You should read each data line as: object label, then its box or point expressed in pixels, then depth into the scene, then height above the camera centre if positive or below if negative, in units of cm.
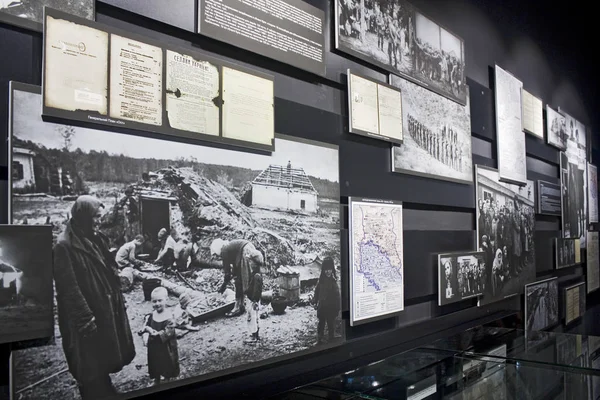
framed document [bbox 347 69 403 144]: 236 +54
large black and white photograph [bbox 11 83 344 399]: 132 -10
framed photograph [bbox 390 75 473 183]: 275 +49
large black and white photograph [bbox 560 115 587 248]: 519 +39
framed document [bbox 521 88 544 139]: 434 +91
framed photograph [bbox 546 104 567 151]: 485 +88
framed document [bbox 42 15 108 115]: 133 +42
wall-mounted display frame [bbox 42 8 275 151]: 135 +41
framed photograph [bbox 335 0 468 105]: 240 +95
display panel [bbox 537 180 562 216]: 454 +19
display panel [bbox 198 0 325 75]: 178 +73
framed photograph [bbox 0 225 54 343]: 122 -14
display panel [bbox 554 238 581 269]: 481 -32
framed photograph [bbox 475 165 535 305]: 351 -11
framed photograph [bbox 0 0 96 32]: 127 +54
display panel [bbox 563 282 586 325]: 492 -82
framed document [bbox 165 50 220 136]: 159 +41
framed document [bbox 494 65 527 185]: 384 +70
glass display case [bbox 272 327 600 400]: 172 -58
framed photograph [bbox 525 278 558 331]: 418 -72
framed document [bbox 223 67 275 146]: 176 +41
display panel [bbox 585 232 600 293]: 567 -50
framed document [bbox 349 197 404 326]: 229 -18
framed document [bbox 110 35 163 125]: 146 +42
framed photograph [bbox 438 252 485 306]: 296 -34
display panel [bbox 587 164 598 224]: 597 +30
